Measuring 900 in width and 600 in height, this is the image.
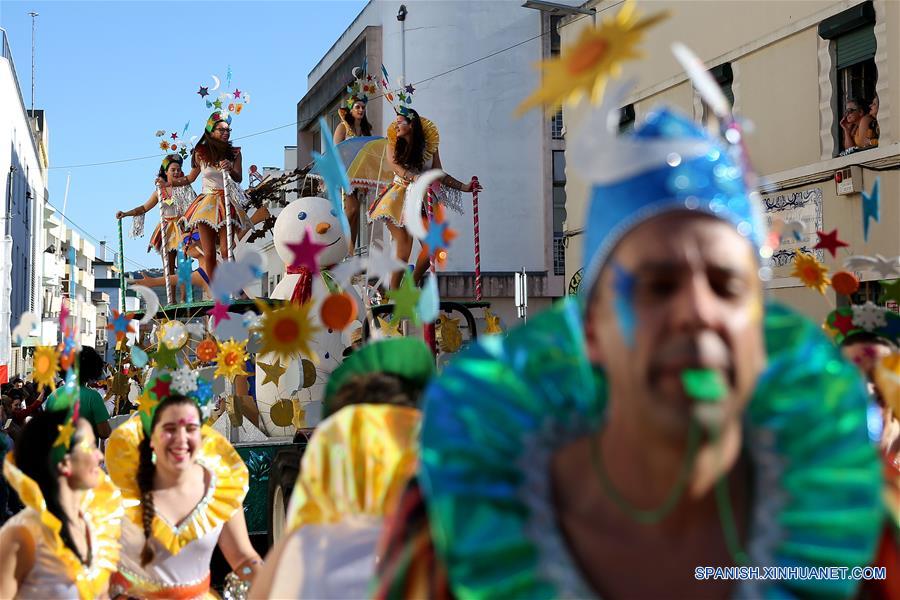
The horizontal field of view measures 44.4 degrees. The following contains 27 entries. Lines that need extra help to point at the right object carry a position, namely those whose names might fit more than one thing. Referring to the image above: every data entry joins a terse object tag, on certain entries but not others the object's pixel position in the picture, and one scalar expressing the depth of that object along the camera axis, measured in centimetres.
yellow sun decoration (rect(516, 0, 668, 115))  167
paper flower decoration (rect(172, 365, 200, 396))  493
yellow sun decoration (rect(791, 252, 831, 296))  488
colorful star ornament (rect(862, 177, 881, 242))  418
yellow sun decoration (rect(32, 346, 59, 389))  449
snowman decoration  916
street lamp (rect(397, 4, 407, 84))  2770
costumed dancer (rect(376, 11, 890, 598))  156
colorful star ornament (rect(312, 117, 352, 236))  616
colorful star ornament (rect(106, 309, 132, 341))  728
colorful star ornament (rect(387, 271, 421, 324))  380
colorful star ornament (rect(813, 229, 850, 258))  498
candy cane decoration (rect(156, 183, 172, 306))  1434
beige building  1317
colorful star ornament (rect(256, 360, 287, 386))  826
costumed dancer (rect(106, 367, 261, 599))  455
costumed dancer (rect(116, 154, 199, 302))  1431
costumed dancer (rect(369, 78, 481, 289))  1227
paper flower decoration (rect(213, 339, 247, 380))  704
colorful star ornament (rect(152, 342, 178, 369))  580
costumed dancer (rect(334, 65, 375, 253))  1373
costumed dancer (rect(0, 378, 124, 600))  394
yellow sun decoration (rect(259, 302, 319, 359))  414
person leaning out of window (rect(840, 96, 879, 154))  1352
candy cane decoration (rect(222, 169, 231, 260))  1322
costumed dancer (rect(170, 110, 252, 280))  1344
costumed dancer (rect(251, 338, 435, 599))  267
